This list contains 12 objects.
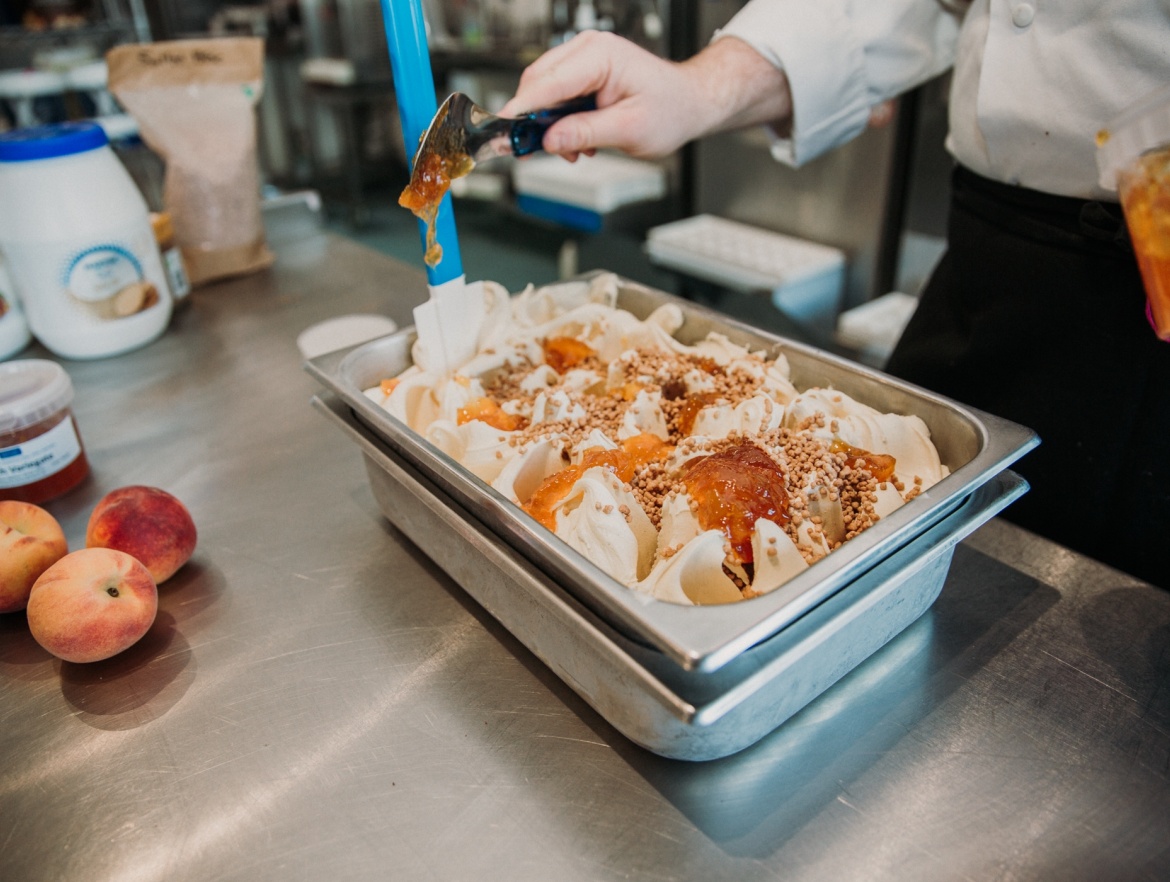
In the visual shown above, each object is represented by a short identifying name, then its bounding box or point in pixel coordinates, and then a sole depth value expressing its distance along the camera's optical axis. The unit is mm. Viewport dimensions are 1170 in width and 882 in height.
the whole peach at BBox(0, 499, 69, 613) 816
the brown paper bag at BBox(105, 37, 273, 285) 1597
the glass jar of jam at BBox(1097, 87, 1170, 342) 593
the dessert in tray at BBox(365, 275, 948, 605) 707
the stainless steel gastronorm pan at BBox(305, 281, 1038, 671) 538
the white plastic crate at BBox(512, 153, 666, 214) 3252
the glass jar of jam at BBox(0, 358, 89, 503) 993
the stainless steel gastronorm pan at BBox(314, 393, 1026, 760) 569
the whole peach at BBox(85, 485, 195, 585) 856
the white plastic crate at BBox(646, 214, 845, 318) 2525
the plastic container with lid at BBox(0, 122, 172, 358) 1300
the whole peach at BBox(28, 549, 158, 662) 741
